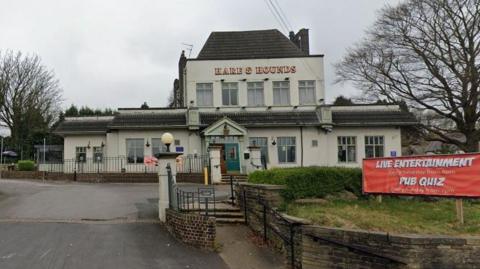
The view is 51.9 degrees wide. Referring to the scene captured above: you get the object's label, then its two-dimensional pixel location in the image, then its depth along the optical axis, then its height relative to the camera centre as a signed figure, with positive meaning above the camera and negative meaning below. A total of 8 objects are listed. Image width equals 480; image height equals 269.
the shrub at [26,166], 37.41 +0.14
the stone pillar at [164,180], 14.34 -0.43
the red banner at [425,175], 9.67 -0.31
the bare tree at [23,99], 49.34 +7.06
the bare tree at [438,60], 33.44 +7.18
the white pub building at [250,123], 32.91 +2.80
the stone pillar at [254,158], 28.83 +0.35
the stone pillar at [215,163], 27.53 +0.09
